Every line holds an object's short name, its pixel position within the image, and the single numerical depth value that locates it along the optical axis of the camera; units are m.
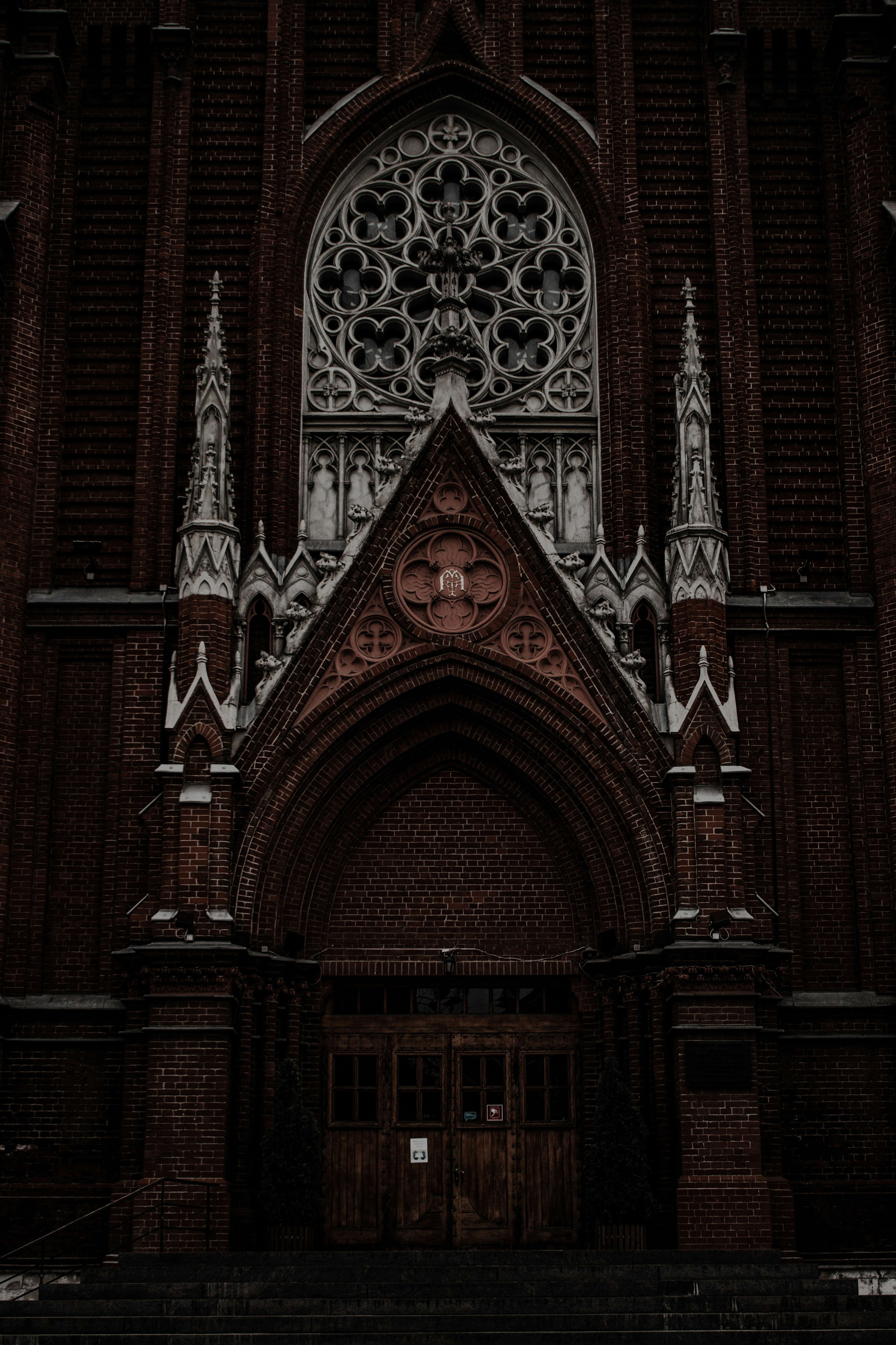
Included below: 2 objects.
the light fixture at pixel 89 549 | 22.58
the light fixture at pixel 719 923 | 19.73
